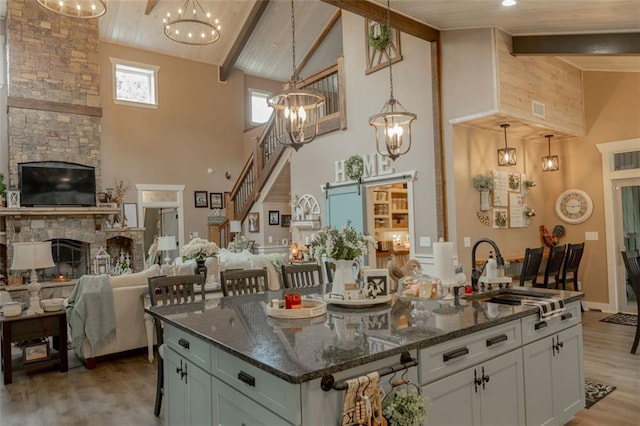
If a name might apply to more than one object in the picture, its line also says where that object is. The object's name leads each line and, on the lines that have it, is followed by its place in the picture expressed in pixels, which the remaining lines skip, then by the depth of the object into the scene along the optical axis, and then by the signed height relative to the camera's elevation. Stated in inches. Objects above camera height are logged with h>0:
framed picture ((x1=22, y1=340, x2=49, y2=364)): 183.9 -51.5
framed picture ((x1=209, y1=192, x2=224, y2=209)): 450.1 +27.0
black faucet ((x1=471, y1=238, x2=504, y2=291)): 128.3 -17.4
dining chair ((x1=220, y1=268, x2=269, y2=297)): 141.7 -19.2
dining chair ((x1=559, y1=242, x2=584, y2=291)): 253.1 -30.1
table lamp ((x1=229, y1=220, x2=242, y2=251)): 399.9 -1.6
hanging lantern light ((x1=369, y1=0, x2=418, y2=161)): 177.0 +38.4
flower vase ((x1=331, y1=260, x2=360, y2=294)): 111.7 -13.9
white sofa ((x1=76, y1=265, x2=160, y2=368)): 195.7 -38.0
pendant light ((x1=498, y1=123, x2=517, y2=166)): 240.2 +34.4
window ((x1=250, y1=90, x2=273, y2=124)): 494.9 +134.0
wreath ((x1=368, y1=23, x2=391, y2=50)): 270.7 +115.8
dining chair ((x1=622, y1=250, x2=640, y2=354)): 180.7 -25.3
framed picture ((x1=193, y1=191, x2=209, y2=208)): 440.1 +27.9
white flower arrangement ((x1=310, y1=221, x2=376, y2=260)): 108.8 -5.6
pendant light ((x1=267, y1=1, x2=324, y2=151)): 140.3 +39.4
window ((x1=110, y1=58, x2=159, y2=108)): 402.6 +138.8
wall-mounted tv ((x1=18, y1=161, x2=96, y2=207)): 333.4 +37.4
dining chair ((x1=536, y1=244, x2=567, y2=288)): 238.7 -28.3
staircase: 311.6 +64.7
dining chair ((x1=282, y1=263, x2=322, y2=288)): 160.4 -19.9
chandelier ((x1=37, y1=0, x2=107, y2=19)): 145.9 +78.6
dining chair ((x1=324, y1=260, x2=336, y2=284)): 170.9 -19.4
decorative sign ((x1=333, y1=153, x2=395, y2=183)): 271.0 +34.9
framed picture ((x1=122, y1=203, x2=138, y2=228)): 395.2 +14.2
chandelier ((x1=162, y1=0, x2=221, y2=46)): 265.8 +123.6
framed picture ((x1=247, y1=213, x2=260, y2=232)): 396.6 +2.4
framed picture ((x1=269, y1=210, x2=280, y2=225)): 394.0 +6.3
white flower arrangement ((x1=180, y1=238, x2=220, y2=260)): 201.2 -10.9
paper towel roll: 121.3 -12.9
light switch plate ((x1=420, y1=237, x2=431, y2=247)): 246.4 -12.9
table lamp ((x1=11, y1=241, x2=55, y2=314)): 185.8 -12.0
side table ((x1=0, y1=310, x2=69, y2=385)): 175.1 -41.9
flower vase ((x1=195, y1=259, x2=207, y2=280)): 200.5 -19.1
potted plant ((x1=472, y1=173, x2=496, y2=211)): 239.6 +17.4
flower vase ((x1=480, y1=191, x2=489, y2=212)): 242.1 +9.5
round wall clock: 278.5 +5.4
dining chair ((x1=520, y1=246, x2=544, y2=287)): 227.5 -26.1
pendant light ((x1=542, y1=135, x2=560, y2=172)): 274.5 +33.5
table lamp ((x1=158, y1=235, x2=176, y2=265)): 272.5 -9.9
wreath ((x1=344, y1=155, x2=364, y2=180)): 288.7 +36.5
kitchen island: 68.8 -26.8
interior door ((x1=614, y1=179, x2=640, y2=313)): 264.7 -10.8
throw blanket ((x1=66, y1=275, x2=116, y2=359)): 185.2 -36.2
